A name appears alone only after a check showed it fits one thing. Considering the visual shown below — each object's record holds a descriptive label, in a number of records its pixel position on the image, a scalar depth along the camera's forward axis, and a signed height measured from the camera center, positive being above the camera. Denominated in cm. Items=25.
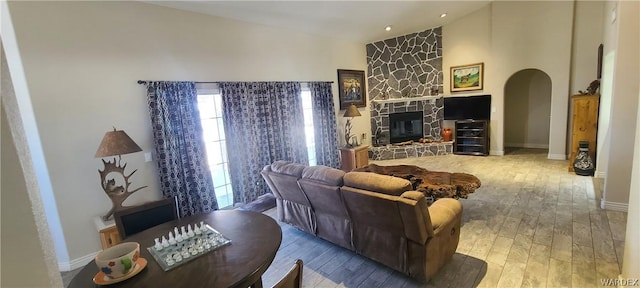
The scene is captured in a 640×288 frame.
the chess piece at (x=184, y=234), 188 -72
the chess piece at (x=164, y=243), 179 -73
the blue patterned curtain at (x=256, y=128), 447 -12
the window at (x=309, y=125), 599 -17
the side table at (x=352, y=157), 652 -103
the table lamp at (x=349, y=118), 642 -11
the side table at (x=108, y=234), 288 -102
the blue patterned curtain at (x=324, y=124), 606 -18
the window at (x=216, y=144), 429 -29
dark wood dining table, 147 -78
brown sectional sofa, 226 -95
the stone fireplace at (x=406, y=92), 736 +45
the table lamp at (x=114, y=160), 281 -29
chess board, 164 -75
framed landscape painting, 683 +66
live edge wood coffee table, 336 -97
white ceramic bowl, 146 -67
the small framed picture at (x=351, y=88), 684 +64
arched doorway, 719 -30
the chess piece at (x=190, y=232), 191 -72
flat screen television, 684 -9
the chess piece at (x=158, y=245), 177 -73
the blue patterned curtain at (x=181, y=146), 360 -24
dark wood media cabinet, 692 -86
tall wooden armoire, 495 -47
